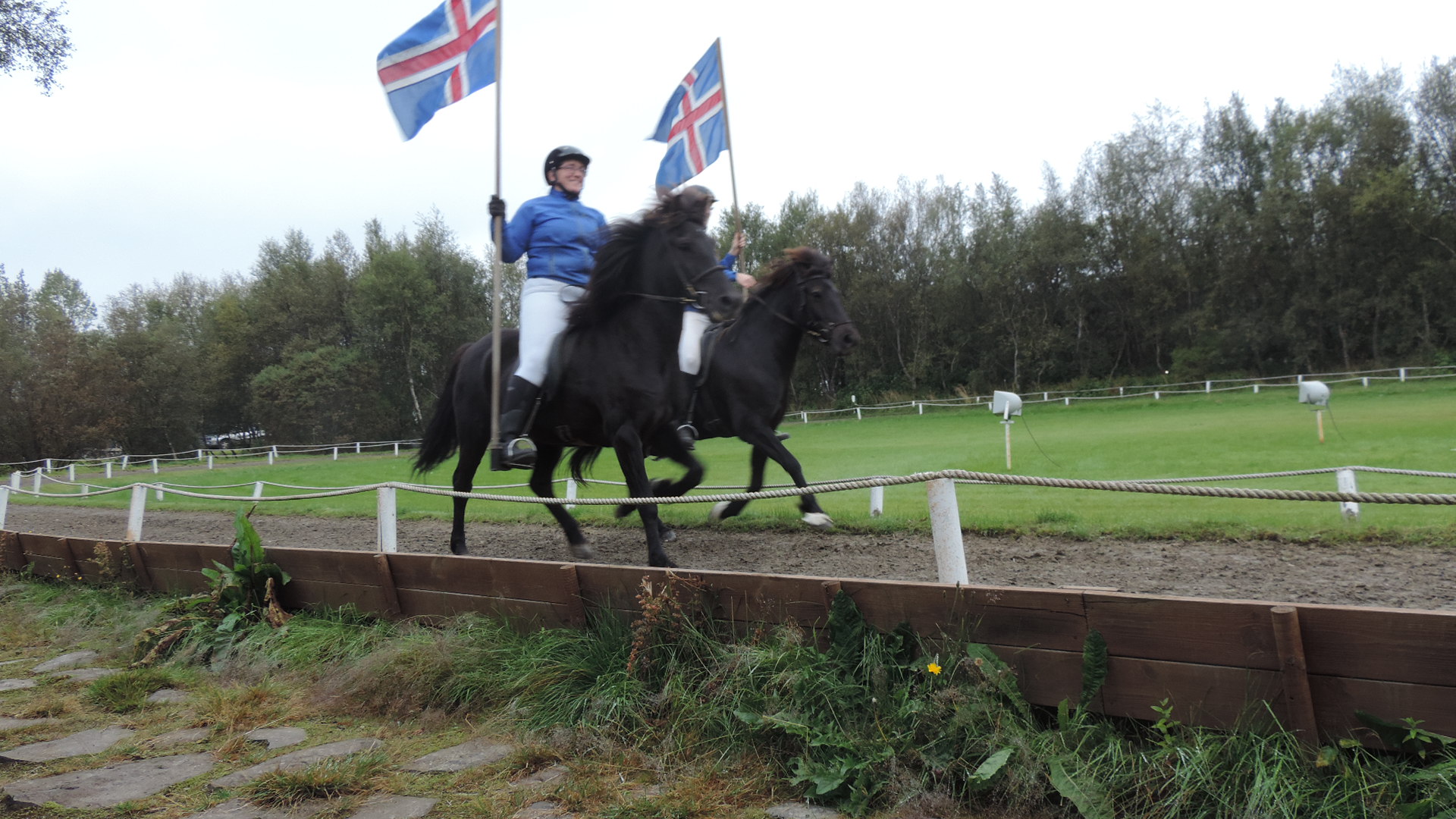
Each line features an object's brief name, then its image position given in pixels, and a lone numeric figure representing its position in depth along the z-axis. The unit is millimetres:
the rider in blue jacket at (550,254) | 6215
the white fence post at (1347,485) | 6090
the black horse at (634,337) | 5840
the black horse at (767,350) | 7223
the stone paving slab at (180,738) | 4211
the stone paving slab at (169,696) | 4969
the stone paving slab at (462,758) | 3607
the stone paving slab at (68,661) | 5934
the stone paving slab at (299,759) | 3578
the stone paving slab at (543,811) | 3033
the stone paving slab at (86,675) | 5543
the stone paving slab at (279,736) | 4077
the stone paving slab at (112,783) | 3465
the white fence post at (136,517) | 8305
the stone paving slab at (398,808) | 3146
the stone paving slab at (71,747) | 4055
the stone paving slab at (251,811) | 3199
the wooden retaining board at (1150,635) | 2393
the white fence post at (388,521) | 6020
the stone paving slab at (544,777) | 3334
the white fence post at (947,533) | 3400
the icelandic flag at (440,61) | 6234
